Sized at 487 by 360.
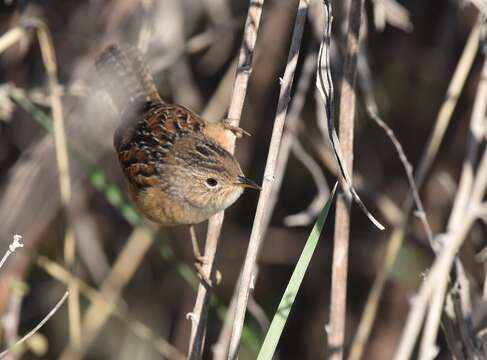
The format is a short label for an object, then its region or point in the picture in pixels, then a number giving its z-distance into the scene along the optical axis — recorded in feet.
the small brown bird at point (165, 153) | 21.27
